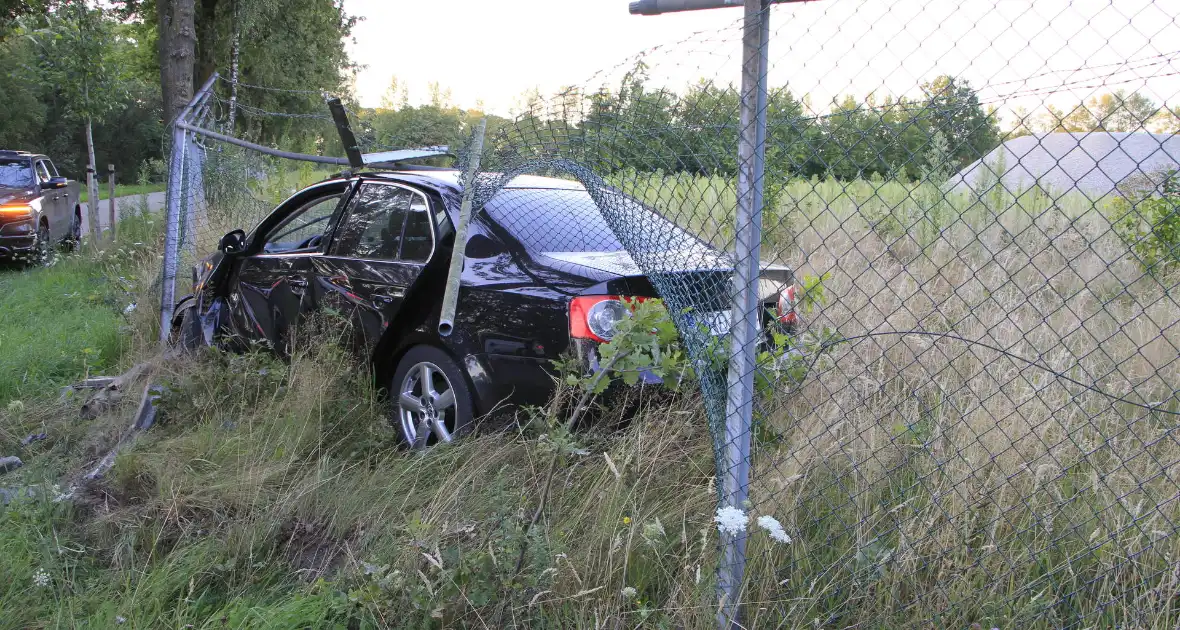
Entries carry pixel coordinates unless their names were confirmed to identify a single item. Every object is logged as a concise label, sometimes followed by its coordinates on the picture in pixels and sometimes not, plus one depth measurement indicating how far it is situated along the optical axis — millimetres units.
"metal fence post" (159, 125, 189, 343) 6262
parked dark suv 11047
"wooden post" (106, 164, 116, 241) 12078
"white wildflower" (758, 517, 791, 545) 2207
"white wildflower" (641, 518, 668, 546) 2480
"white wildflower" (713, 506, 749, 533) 2215
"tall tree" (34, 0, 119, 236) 12586
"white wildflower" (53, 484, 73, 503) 3371
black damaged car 3336
